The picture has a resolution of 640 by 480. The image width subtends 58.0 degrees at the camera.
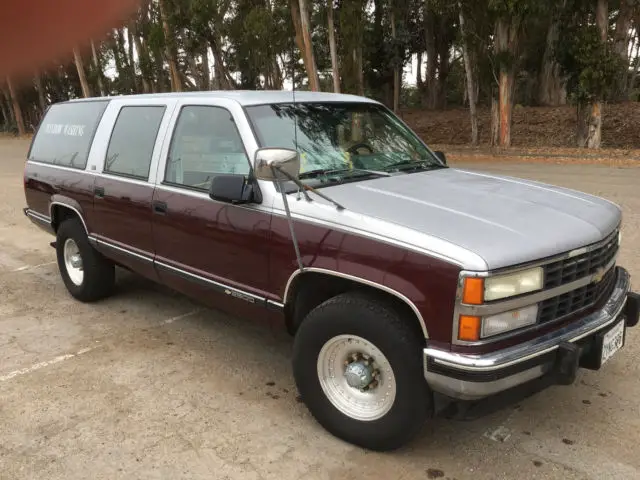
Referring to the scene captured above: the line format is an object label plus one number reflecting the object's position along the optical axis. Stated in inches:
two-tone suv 99.7
